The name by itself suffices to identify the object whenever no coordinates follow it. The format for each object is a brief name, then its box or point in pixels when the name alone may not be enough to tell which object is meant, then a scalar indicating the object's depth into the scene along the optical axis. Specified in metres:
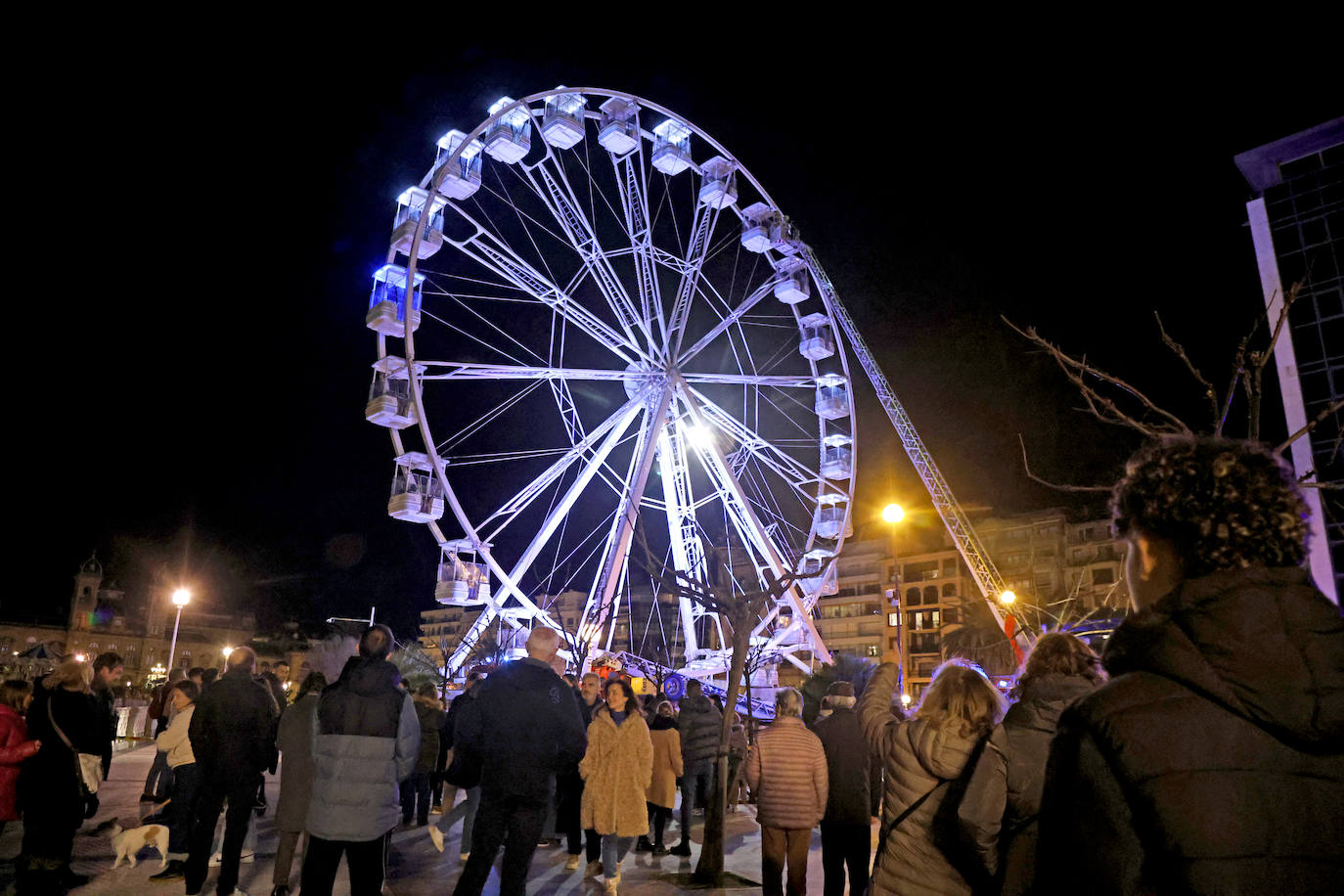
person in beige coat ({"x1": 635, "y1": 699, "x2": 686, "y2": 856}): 11.38
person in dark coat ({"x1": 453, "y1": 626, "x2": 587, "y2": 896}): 6.43
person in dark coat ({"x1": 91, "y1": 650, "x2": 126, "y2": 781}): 11.33
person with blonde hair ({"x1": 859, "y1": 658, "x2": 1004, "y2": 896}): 4.54
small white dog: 9.07
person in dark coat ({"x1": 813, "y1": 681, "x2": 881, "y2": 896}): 7.58
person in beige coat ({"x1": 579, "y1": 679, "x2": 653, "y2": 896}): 9.20
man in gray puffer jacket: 6.16
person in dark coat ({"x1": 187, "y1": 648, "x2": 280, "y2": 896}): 8.00
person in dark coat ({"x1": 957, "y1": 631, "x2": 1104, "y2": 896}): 4.05
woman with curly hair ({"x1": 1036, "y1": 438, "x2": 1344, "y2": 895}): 1.81
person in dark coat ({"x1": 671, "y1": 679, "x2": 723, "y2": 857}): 11.91
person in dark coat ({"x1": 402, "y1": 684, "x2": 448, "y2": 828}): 11.88
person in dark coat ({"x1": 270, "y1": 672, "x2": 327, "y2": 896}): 7.83
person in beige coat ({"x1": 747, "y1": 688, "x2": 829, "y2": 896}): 7.27
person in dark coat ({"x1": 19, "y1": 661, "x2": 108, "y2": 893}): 7.82
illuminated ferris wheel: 24.48
